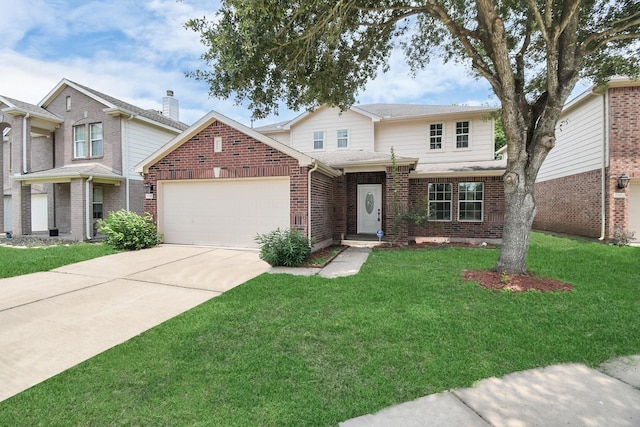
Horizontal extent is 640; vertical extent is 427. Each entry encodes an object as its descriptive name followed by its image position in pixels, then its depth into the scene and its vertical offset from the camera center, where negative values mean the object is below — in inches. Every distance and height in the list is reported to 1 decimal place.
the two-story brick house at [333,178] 383.6 +40.3
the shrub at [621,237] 432.5 -41.3
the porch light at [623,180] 436.0 +36.8
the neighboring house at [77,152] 531.5 +102.5
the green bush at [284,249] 313.3 -41.4
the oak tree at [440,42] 236.7 +135.4
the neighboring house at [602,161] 441.7 +69.5
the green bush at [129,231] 401.4 -29.9
